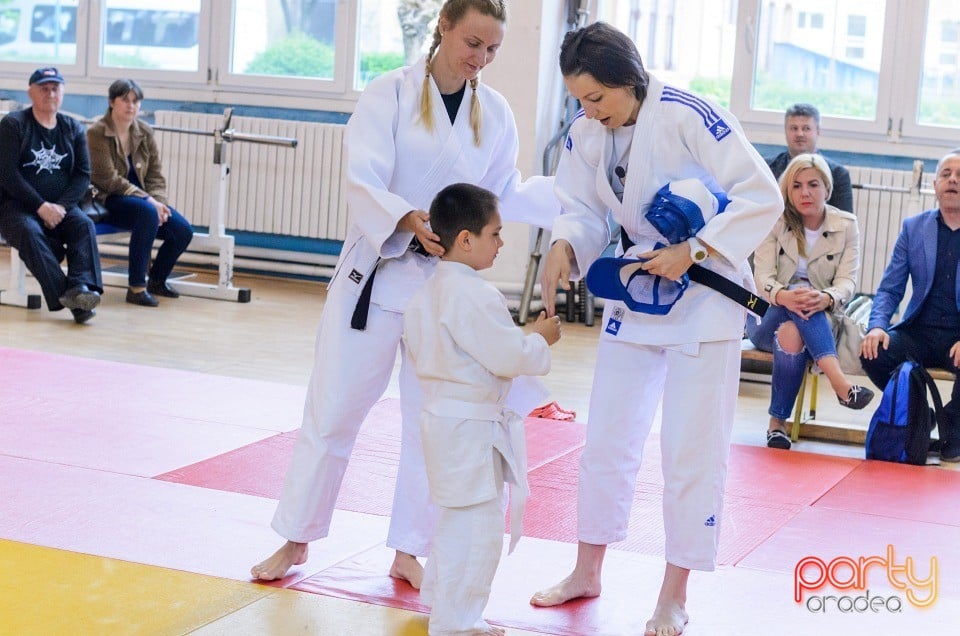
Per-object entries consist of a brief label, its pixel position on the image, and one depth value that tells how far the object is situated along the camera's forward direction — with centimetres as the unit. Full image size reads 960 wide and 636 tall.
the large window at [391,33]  777
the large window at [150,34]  830
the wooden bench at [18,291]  648
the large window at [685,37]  737
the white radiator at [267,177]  786
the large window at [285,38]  799
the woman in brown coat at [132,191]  691
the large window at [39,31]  864
